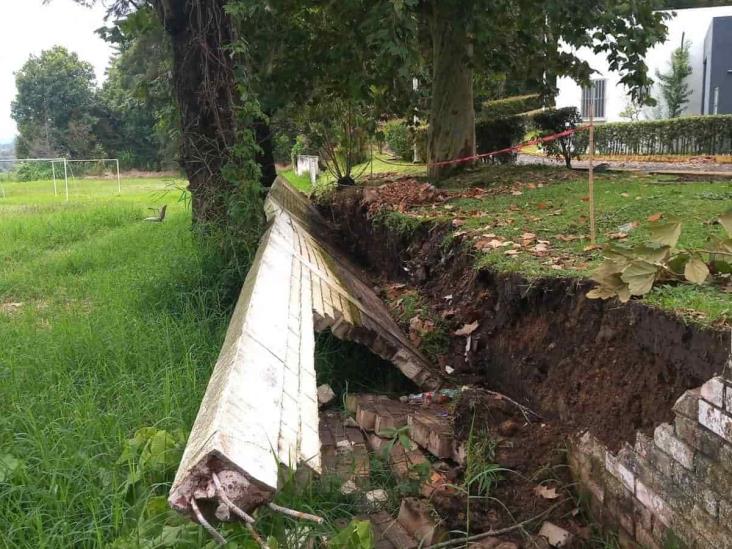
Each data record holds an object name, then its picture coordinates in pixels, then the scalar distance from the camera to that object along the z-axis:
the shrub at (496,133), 13.37
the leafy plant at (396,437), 3.76
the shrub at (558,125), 11.59
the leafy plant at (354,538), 2.58
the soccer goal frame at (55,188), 25.28
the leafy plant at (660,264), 3.43
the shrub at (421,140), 16.94
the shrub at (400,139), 20.11
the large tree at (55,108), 48.28
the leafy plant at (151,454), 3.10
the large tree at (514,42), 9.20
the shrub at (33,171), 38.50
